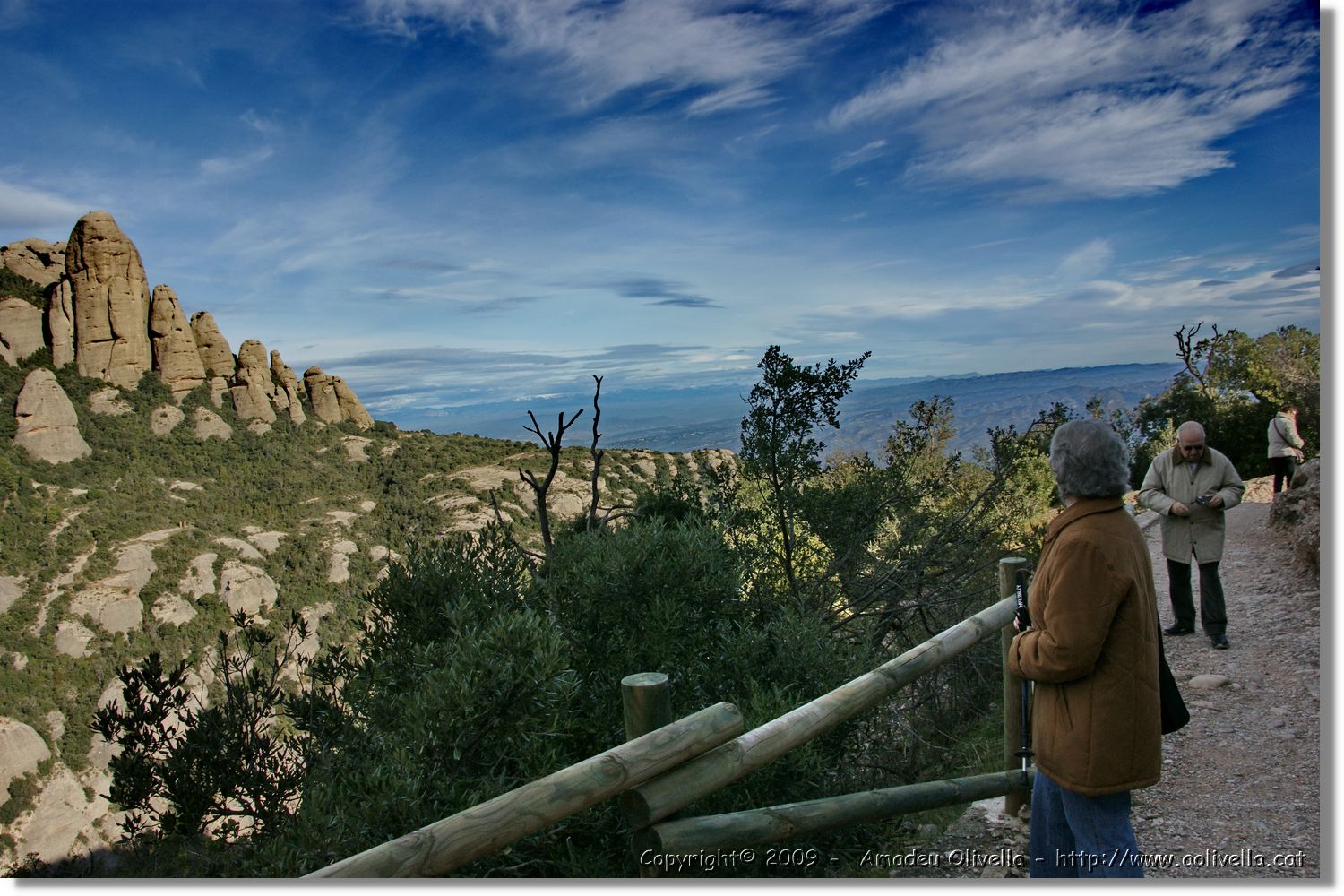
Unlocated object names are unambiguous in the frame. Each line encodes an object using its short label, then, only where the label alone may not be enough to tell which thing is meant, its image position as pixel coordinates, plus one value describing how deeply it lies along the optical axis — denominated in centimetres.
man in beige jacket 421
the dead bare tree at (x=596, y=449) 514
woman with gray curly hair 161
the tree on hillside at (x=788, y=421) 550
